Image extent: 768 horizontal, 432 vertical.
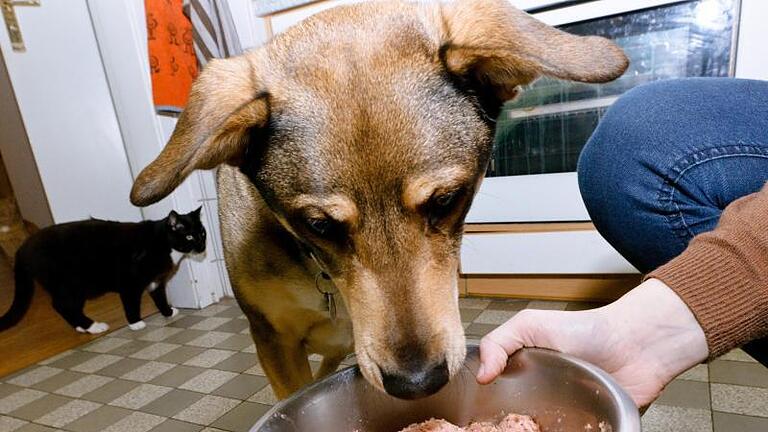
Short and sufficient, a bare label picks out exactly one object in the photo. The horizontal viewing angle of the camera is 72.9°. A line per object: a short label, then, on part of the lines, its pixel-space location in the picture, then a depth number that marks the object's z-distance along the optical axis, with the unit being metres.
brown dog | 0.70
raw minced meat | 0.70
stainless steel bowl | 0.65
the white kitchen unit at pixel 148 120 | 2.41
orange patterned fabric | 2.22
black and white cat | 2.43
